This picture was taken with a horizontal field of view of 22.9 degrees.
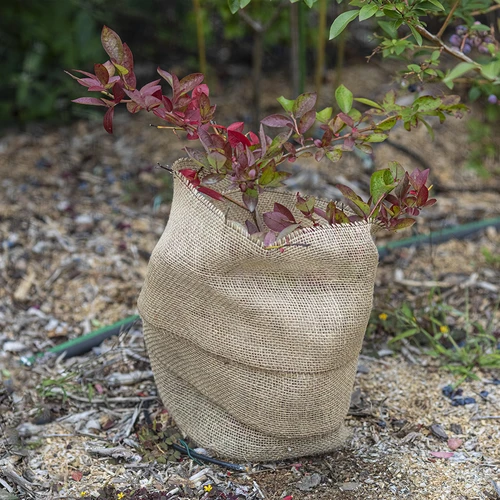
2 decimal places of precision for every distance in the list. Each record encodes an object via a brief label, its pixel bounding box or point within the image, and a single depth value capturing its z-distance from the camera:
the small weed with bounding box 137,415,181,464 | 1.69
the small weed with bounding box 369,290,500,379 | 1.91
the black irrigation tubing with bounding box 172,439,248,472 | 1.67
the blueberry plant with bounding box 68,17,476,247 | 1.54
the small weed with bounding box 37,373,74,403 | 1.83
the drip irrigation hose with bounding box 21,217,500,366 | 1.98
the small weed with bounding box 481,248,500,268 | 2.27
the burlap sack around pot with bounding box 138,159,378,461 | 1.56
